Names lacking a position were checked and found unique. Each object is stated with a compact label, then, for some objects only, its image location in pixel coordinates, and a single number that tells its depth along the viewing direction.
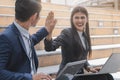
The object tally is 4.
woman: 2.18
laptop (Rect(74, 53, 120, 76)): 1.57
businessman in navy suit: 1.33
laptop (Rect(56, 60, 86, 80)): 1.39
